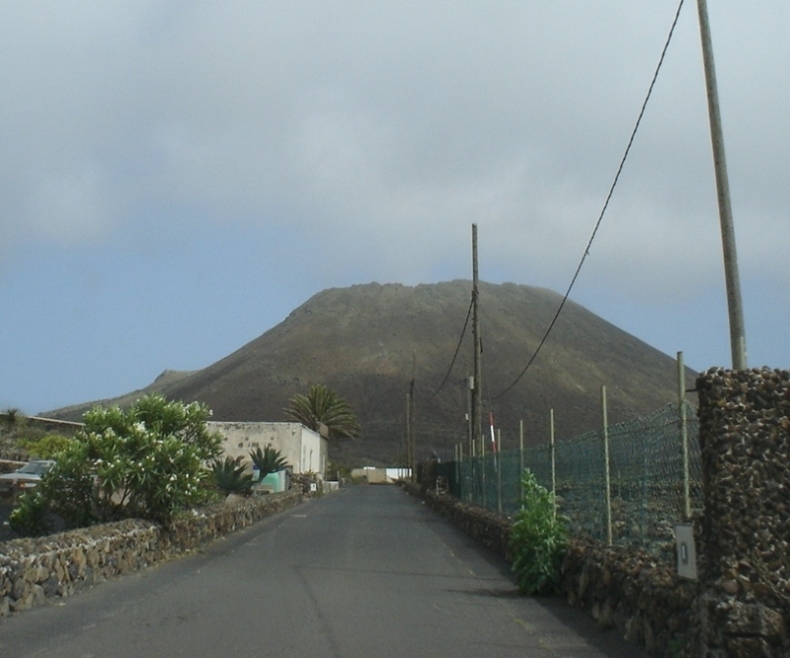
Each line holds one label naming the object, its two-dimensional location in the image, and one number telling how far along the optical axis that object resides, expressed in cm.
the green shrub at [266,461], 4453
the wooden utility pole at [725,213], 989
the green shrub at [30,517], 1678
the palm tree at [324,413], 8744
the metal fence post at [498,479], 2289
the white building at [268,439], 5988
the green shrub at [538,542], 1346
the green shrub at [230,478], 3519
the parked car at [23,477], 3030
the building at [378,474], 10669
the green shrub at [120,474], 1722
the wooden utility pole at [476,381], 3319
